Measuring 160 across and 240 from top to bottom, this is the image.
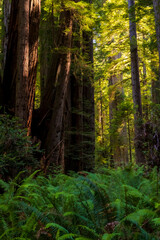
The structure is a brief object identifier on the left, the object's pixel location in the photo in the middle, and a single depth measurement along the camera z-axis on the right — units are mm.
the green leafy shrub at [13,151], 4684
